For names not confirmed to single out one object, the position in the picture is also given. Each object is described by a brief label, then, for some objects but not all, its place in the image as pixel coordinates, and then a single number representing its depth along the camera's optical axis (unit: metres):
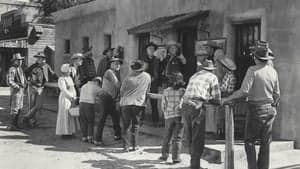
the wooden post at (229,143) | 6.06
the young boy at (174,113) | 6.84
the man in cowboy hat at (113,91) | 8.48
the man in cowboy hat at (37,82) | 10.55
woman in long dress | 9.30
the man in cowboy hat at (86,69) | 9.45
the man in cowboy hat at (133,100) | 7.75
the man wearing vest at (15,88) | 10.42
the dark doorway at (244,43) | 8.86
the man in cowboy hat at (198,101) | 6.18
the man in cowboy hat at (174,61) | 9.40
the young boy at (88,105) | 8.85
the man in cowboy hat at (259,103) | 5.86
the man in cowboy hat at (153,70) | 10.28
